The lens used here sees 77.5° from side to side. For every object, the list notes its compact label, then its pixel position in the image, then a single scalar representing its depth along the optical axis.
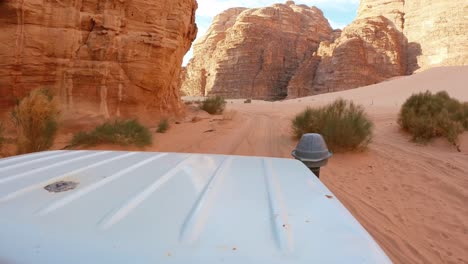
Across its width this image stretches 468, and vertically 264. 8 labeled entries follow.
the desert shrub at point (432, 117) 6.82
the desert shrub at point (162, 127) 8.15
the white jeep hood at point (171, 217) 0.89
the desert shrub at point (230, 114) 15.11
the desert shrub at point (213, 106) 15.96
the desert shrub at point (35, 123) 5.16
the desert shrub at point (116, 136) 5.87
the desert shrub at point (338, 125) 6.10
